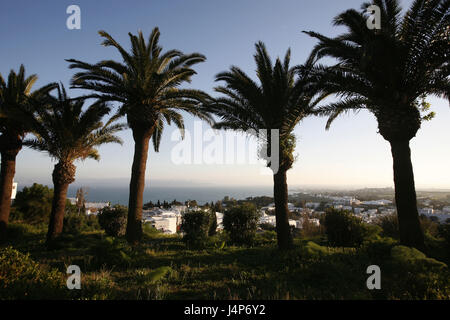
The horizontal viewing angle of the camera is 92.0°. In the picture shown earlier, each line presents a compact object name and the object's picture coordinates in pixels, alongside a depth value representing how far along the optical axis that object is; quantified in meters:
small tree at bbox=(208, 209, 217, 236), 12.47
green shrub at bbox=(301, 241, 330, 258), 6.63
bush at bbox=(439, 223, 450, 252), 7.02
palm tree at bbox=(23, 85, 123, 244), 10.30
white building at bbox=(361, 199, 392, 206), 43.53
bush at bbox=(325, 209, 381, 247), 9.14
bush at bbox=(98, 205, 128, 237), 12.62
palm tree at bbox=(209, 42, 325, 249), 9.07
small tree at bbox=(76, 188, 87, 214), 28.17
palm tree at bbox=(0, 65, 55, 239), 11.41
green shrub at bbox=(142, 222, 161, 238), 13.17
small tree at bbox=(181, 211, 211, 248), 10.76
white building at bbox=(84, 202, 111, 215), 47.69
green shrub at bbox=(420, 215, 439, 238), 12.19
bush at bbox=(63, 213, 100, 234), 15.93
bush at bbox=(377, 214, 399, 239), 10.98
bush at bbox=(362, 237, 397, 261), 6.89
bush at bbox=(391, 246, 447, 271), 4.86
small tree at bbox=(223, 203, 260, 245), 10.37
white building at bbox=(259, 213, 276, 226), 36.09
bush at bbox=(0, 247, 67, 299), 3.37
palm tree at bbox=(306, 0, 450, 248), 7.41
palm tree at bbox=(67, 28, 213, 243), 9.55
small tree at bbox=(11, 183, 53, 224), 16.84
